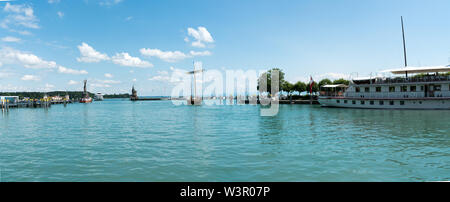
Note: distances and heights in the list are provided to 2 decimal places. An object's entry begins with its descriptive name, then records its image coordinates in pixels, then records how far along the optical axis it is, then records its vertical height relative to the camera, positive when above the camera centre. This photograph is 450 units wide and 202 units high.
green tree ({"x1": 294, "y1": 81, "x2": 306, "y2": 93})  96.94 +3.51
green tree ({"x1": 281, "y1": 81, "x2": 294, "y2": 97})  99.25 +3.37
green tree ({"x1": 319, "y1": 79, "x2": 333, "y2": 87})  91.96 +4.58
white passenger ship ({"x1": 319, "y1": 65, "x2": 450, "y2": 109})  46.84 +0.39
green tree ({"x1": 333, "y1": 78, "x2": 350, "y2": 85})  90.71 +4.79
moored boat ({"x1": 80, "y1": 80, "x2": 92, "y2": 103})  159.38 +1.03
